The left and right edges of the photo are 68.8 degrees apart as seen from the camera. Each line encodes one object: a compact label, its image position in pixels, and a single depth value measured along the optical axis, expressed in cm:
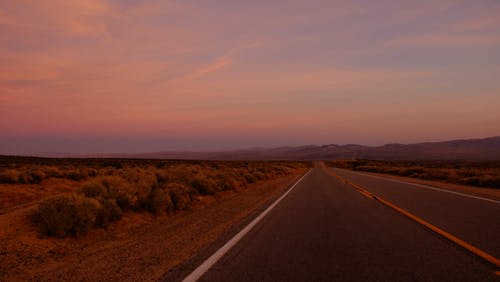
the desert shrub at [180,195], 1286
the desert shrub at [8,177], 1976
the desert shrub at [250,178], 2663
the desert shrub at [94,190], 1109
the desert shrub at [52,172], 2350
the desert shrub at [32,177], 2034
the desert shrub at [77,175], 2424
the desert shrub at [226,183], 1959
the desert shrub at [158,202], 1165
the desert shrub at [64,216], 797
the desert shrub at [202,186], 1708
